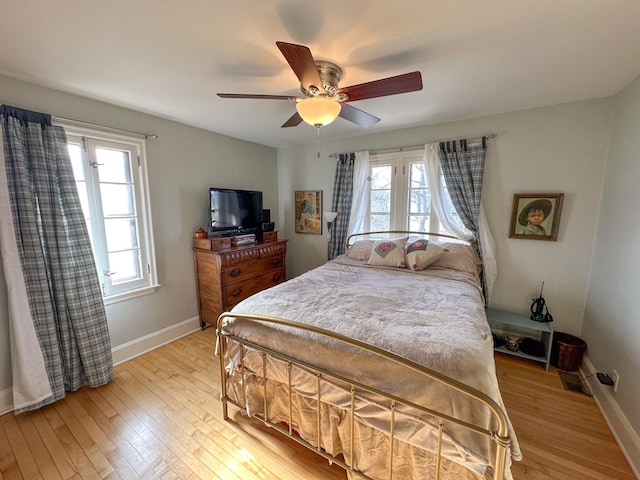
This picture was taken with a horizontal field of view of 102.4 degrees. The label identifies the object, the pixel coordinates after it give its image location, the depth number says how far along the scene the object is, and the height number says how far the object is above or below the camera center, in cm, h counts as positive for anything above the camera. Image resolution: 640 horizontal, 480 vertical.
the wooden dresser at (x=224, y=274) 296 -80
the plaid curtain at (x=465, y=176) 273 +34
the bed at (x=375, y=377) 105 -82
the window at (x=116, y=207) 226 +0
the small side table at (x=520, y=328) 237 -118
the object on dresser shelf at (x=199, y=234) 310 -32
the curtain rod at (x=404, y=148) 269 +73
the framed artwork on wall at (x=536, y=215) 248 -7
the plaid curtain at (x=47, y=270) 180 -47
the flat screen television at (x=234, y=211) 314 -4
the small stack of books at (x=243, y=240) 319 -41
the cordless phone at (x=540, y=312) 253 -103
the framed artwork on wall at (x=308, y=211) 394 -5
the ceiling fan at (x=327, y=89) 141 +72
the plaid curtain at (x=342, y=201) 351 +10
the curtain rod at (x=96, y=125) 207 +72
